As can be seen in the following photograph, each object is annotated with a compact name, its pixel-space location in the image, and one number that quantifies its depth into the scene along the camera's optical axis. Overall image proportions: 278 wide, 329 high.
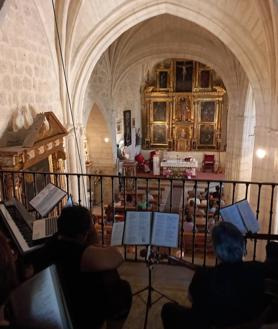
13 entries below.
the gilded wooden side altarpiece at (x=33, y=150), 4.56
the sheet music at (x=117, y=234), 2.57
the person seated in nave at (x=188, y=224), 8.47
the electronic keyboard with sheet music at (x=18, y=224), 2.20
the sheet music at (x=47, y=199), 2.93
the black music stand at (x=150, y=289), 2.60
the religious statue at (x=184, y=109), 18.47
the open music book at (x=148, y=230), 2.55
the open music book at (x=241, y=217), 2.68
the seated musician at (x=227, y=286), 1.71
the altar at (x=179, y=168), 16.98
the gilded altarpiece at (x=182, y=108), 17.91
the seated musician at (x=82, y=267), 1.88
